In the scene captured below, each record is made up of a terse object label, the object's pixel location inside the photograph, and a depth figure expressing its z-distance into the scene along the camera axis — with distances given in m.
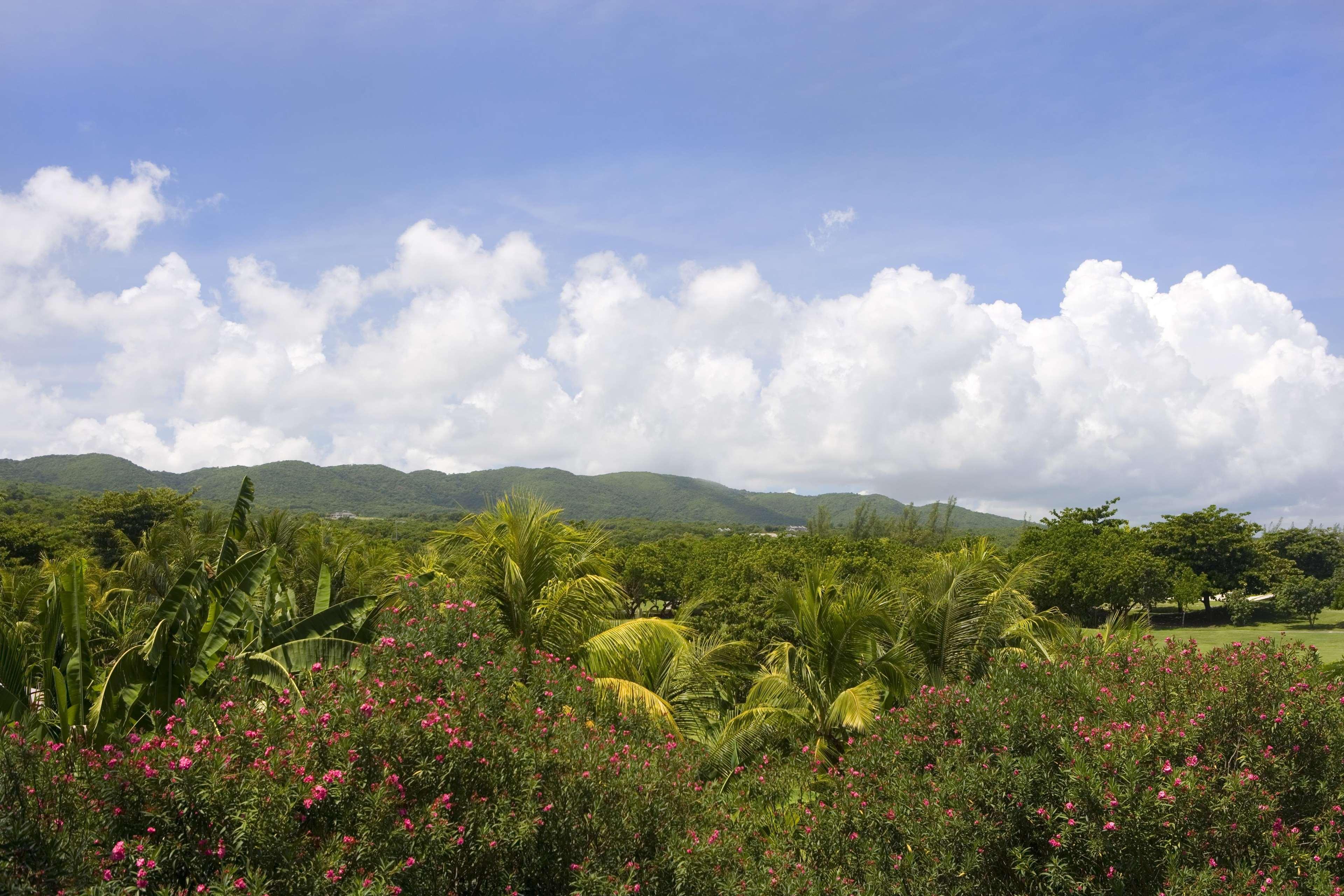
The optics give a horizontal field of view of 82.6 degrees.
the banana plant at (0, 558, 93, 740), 6.62
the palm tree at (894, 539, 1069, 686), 12.18
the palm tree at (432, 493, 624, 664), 10.36
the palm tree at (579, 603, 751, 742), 9.20
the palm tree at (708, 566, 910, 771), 11.05
